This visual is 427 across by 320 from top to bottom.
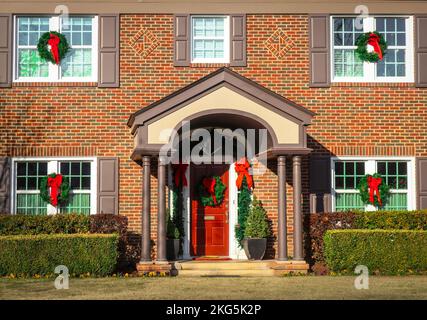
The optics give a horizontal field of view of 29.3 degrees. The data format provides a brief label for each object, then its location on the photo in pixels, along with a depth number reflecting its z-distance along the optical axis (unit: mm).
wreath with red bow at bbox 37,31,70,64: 19156
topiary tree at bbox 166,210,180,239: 18625
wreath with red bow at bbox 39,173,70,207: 18906
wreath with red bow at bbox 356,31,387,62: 19500
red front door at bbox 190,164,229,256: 19531
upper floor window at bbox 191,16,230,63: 19562
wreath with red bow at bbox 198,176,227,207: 19547
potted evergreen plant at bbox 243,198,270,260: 18594
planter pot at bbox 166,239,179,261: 18578
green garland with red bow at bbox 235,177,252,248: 19328
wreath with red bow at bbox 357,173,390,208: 19266
